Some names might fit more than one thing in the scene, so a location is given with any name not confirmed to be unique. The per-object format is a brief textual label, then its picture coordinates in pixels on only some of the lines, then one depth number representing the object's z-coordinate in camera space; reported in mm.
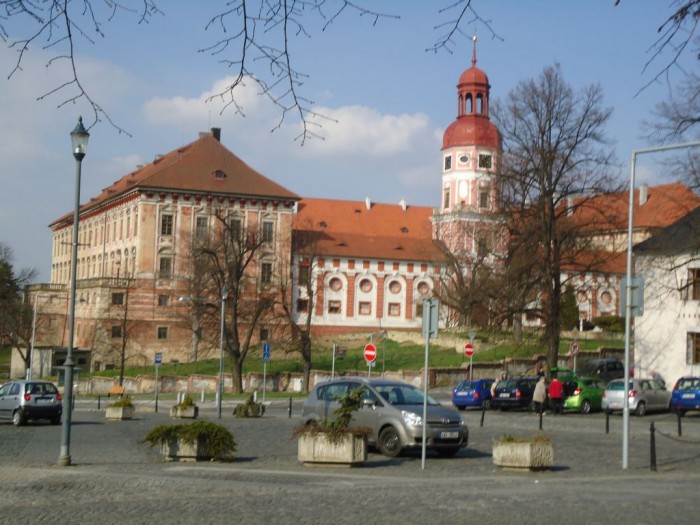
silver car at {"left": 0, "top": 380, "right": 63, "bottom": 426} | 37031
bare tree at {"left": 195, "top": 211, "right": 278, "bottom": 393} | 70125
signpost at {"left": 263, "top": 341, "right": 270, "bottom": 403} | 50659
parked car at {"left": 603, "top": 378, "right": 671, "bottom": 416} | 42906
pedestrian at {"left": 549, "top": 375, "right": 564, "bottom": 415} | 43500
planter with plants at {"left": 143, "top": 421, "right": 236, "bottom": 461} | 21469
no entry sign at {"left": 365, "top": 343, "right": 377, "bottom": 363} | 45562
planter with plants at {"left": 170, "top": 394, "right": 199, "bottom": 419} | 40194
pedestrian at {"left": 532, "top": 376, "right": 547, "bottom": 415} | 40906
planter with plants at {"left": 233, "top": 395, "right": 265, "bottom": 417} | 42719
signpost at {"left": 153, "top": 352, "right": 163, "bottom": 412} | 59438
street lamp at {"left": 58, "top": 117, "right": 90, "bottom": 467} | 20828
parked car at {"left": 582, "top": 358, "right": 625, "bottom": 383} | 61456
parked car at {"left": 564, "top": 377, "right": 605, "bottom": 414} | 45781
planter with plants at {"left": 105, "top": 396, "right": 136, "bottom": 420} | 40594
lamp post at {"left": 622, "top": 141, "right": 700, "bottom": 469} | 21719
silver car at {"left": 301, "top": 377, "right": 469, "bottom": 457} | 23219
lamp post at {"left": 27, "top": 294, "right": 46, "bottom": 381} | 66625
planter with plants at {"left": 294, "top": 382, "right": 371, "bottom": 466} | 20531
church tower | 110250
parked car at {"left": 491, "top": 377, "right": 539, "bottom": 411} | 46938
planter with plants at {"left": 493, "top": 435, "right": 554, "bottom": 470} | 20205
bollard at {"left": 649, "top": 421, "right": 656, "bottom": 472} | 20922
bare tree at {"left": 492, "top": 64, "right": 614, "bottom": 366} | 49000
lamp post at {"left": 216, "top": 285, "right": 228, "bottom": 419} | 43500
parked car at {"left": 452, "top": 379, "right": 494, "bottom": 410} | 48156
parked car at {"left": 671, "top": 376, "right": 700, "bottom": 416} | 42375
